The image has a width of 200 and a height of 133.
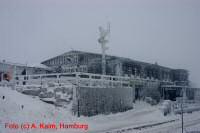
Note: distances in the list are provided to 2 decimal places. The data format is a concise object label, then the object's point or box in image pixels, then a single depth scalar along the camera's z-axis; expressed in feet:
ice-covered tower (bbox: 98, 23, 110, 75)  118.52
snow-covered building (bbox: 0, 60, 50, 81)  109.93
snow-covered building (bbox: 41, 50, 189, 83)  137.90
